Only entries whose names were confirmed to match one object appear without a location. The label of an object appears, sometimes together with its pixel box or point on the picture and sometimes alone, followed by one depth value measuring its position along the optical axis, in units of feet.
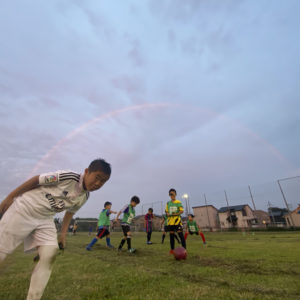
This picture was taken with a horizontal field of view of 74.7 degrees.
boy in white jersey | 6.74
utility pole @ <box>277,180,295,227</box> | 70.56
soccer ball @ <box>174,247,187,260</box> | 16.07
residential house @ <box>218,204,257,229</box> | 158.43
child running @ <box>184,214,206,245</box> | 33.60
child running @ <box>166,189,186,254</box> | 21.39
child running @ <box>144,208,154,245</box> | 37.05
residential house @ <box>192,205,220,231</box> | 125.11
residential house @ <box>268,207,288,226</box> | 85.92
